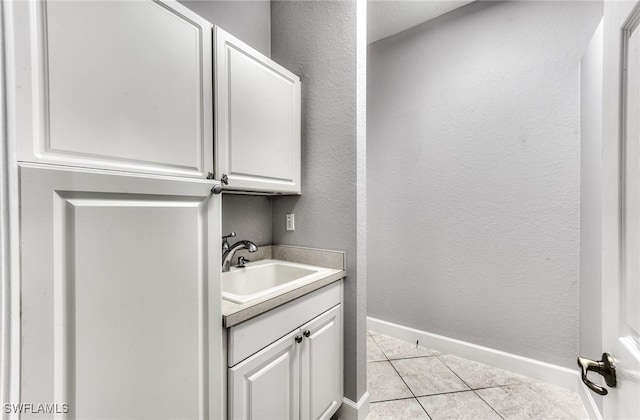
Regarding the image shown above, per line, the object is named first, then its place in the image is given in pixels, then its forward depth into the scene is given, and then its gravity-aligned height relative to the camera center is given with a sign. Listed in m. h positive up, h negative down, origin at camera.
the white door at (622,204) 0.48 +0.01
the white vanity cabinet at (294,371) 0.97 -0.68
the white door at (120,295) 0.54 -0.21
